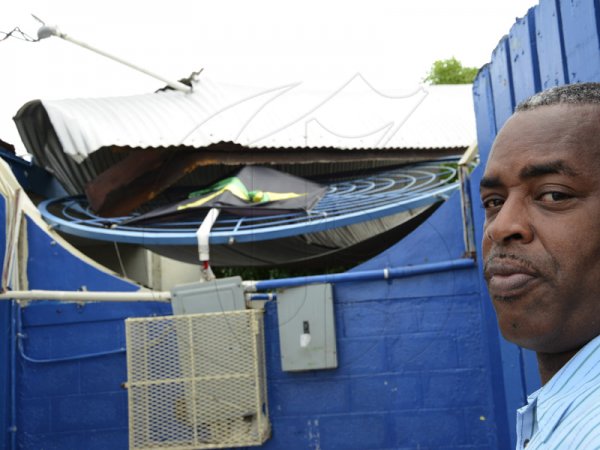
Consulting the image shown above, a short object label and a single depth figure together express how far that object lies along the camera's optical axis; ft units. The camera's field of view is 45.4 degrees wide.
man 3.20
